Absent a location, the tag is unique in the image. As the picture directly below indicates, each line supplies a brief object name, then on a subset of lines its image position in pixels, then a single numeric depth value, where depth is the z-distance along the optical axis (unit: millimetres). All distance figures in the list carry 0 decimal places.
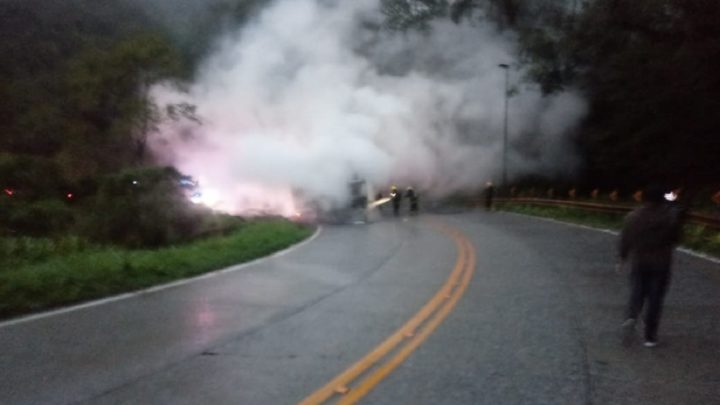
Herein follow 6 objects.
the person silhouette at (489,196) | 49106
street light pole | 45500
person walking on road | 9203
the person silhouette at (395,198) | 38719
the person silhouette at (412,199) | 40062
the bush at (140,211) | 23188
